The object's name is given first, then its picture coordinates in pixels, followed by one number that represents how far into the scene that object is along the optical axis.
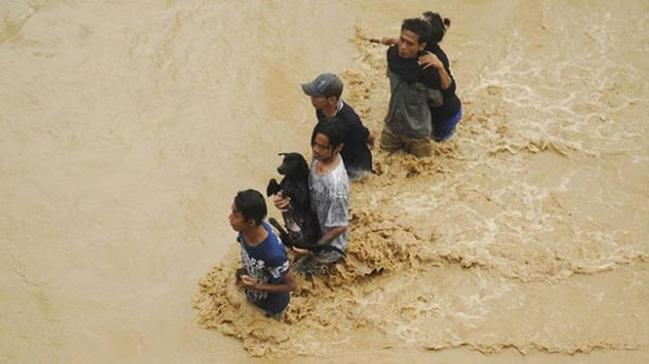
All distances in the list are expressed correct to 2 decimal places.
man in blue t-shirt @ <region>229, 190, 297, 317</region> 7.94
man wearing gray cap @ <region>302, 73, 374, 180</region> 9.95
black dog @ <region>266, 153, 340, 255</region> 8.94
